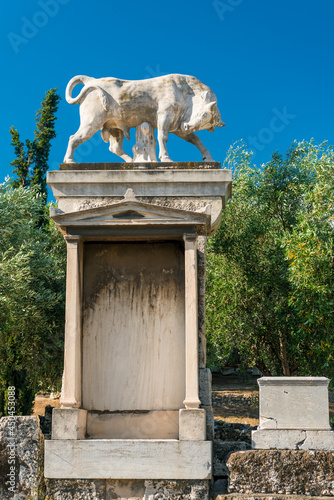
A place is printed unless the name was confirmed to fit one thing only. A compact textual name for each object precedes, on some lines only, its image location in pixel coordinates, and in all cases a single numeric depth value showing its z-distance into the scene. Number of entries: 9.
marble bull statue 9.09
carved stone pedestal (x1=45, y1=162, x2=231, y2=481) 7.41
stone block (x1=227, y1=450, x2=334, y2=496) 7.36
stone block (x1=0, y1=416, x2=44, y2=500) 7.56
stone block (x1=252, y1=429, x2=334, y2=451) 7.73
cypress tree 24.06
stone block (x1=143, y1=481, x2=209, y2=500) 7.31
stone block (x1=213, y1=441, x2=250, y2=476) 8.41
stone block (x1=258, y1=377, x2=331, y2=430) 7.86
